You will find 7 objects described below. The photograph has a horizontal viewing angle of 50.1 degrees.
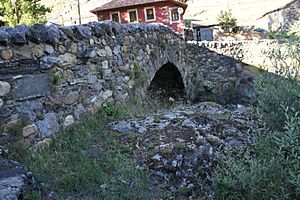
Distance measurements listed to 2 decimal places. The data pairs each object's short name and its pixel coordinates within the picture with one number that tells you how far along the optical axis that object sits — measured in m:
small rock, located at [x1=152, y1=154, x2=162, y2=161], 3.40
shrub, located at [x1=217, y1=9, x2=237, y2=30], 19.16
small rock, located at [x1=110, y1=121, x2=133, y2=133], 4.17
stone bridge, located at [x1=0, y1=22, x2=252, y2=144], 3.30
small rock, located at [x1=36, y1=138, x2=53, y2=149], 3.51
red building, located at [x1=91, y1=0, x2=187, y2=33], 18.70
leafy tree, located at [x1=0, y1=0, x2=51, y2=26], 11.62
